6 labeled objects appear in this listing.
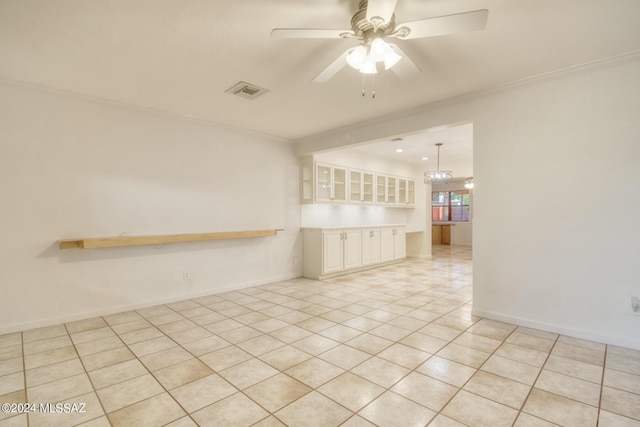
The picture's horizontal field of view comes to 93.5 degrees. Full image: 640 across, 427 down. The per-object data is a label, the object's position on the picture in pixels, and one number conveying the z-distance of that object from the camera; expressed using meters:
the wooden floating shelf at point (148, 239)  3.33
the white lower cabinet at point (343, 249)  5.52
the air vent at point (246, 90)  3.29
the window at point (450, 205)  11.50
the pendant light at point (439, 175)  6.54
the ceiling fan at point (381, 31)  1.72
